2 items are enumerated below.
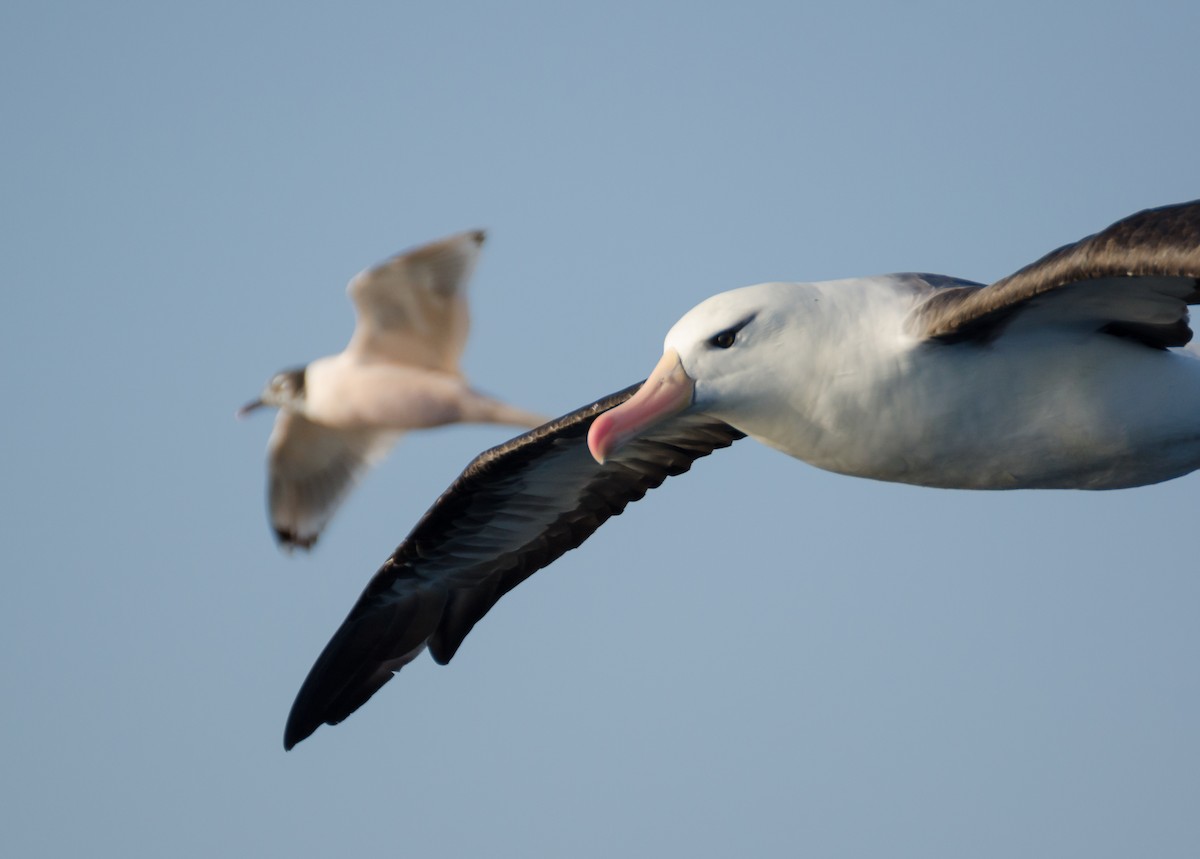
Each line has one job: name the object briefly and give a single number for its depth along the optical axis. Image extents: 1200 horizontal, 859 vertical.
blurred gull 34.09
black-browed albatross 15.38
